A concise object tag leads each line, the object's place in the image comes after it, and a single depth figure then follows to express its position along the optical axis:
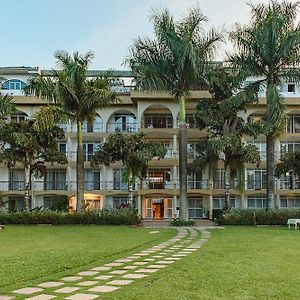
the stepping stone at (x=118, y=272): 6.26
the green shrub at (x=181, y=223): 19.16
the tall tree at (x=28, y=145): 20.49
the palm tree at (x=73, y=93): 19.05
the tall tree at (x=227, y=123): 19.65
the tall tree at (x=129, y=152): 20.21
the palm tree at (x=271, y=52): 18.85
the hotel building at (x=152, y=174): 26.73
